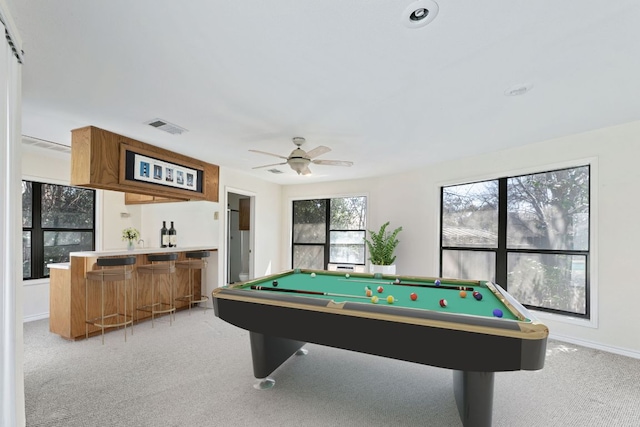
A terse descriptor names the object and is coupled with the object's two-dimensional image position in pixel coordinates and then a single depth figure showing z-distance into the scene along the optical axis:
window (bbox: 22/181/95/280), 4.37
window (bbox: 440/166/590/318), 3.53
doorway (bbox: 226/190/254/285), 7.05
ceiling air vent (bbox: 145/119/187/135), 3.03
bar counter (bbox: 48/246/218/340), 3.38
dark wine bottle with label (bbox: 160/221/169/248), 4.94
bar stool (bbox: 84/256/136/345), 3.38
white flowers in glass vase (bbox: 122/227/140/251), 4.29
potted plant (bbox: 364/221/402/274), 5.06
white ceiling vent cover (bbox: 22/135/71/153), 3.61
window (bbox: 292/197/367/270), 6.10
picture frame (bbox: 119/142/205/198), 3.48
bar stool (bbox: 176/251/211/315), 4.42
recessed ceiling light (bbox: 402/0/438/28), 1.46
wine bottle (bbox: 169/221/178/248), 4.99
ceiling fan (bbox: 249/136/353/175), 3.23
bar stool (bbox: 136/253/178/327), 3.92
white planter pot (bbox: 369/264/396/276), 5.01
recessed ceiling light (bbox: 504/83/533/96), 2.28
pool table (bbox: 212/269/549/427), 1.50
